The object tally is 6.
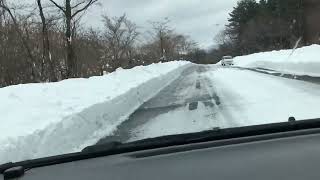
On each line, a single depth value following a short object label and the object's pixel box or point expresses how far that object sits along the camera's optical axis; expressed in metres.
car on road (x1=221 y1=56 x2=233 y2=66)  45.71
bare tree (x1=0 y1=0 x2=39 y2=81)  20.52
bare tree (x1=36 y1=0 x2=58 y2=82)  19.66
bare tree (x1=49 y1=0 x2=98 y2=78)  18.84
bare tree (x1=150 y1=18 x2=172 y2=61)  60.28
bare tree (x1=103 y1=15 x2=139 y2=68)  35.36
